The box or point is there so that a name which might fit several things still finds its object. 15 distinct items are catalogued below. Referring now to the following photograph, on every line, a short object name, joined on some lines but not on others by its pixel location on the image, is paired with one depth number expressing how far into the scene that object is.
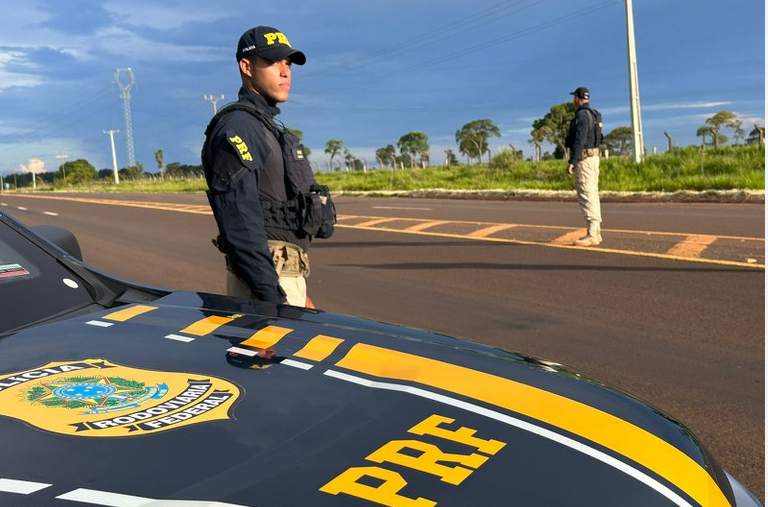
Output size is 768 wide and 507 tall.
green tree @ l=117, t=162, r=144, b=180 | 89.27
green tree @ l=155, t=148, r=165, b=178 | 96.01
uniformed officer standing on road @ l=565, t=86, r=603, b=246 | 8.80
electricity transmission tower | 94.50
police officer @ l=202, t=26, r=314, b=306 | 2.64
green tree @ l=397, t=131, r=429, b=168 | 93.06
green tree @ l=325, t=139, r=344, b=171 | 82.75
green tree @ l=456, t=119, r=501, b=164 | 84.25
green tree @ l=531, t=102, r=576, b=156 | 69.80
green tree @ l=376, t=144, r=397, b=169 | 34.86
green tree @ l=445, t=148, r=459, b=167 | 36.34
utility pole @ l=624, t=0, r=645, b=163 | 24.64
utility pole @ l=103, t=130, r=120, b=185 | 93.09
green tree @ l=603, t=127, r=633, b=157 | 71.63
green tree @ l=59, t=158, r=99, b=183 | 108.22
